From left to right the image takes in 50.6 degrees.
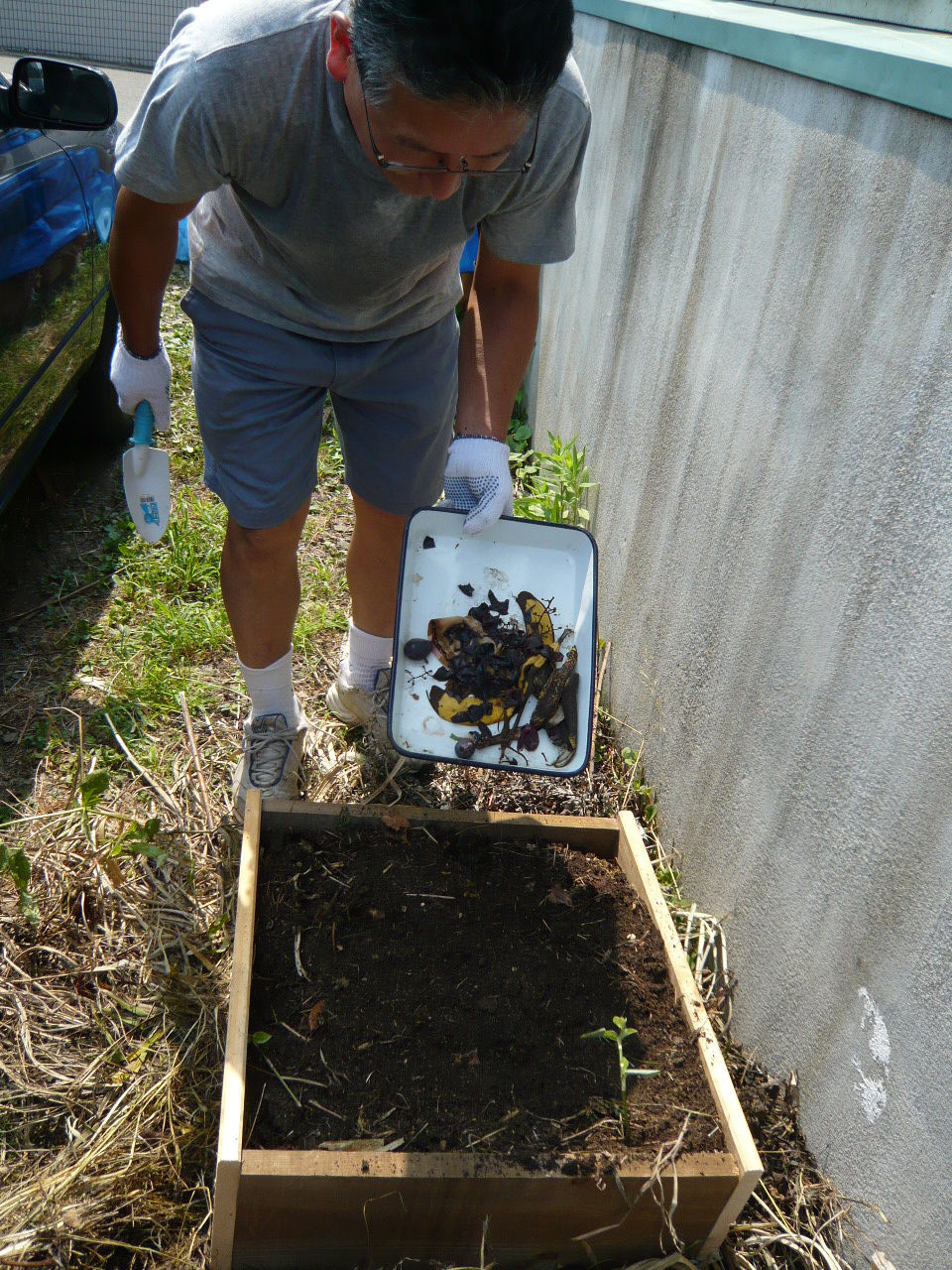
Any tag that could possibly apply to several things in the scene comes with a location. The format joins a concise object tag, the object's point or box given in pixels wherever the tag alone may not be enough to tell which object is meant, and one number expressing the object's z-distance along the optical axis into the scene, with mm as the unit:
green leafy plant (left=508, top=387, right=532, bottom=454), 4754
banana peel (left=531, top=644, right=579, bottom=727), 2242
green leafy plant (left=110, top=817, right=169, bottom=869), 2164
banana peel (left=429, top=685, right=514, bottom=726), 2232
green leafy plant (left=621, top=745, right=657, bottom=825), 2711
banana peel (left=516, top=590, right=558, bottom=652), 2352
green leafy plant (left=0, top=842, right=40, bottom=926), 2074
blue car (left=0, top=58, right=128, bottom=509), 2754
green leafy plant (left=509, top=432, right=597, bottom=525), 3541
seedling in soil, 1740
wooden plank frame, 1589
